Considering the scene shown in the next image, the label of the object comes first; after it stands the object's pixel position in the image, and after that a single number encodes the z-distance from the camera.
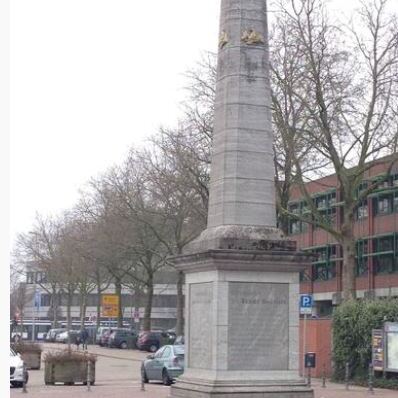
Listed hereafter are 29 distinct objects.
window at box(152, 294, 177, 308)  118.80
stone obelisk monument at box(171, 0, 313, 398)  14.05
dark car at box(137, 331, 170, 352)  57.41
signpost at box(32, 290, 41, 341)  90.31
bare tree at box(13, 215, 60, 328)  73.44
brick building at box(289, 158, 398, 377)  56.84
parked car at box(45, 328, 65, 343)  80.46
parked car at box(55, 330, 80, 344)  77.20
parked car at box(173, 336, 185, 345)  41.59
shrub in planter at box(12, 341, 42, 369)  37.50
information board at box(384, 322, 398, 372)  26.23
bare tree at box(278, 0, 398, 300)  34.00
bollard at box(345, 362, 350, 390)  26.36
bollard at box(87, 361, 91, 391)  24.96
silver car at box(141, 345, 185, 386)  27.89
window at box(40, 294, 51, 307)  120.95
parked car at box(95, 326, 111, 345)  69.44
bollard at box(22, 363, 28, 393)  23.82
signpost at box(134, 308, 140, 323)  71.62
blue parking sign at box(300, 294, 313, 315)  28.48
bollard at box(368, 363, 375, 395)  24.41
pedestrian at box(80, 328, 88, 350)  62.84
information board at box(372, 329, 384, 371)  26.66
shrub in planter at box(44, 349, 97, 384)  27.94
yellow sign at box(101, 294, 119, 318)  68.75
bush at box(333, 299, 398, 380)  27.44
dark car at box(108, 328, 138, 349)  63.56
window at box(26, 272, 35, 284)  86.93
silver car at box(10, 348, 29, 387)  25.97
